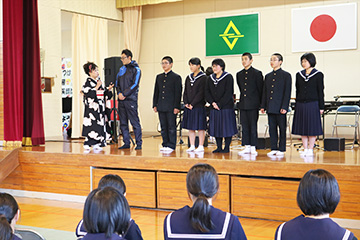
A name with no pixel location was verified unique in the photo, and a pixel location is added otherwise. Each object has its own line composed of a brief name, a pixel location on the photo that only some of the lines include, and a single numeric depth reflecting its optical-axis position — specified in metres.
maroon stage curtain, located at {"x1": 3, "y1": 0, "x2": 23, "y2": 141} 6.87
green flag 9.58
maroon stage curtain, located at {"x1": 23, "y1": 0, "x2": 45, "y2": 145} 7.06
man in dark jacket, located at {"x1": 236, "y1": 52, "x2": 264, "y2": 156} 5.71
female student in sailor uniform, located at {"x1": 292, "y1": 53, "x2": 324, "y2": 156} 5.34
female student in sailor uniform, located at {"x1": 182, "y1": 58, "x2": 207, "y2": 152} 5.96
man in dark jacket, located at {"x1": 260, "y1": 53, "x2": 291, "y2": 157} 5.47
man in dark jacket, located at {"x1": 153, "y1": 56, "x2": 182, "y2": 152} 6.13
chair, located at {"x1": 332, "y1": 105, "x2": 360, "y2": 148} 6.94
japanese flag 8.66
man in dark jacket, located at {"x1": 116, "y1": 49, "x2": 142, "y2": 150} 6.41
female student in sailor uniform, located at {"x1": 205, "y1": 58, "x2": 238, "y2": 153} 5.78
